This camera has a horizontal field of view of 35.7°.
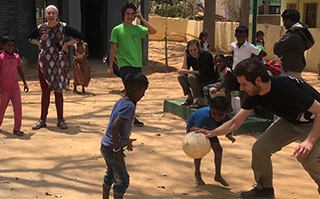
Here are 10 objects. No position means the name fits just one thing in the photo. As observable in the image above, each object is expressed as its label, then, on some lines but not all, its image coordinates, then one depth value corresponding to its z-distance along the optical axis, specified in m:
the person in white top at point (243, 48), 7.41
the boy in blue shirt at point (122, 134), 4.11
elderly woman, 7.26
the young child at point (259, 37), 12.38
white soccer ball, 4.61
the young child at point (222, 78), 7.27
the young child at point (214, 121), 4.78
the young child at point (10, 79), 7.00
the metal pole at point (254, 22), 9.47
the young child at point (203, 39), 11.73
